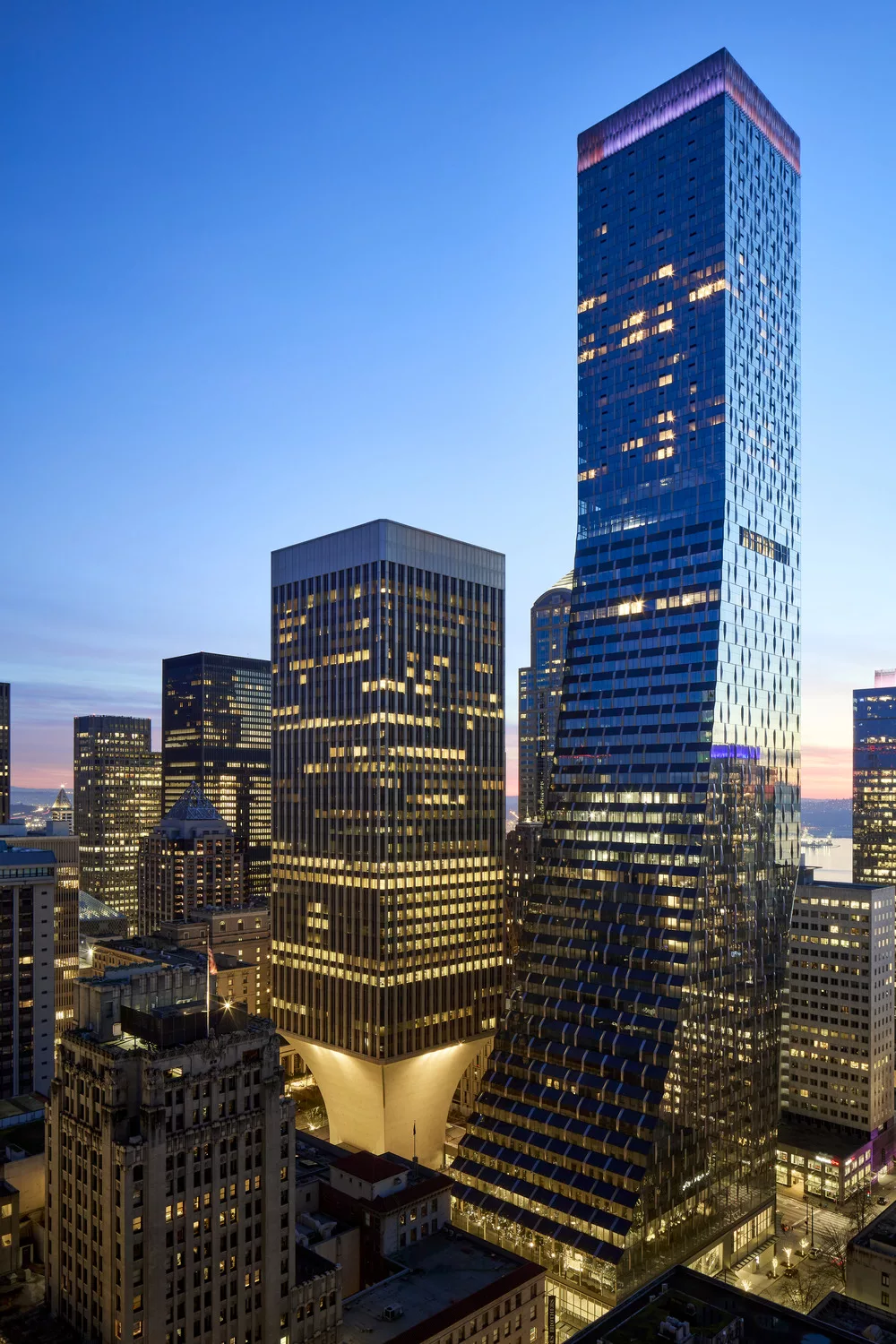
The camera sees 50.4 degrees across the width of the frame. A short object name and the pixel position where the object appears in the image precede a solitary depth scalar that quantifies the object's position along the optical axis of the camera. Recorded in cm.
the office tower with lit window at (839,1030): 17221
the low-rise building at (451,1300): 9974
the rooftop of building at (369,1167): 12112
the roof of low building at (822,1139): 16262
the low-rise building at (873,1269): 10794
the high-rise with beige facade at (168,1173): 8894
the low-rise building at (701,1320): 8075
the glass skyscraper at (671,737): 13725
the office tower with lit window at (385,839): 17500
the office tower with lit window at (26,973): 19038
